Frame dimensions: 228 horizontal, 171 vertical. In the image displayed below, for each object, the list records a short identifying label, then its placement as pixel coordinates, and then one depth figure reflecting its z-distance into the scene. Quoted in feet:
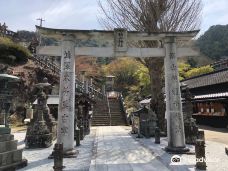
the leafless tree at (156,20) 40.77
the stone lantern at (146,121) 40.36
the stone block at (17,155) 19.64
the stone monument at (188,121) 31.78
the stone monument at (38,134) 30.91
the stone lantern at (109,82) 103.16
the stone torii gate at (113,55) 23.89
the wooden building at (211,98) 50.31
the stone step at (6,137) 19.01
